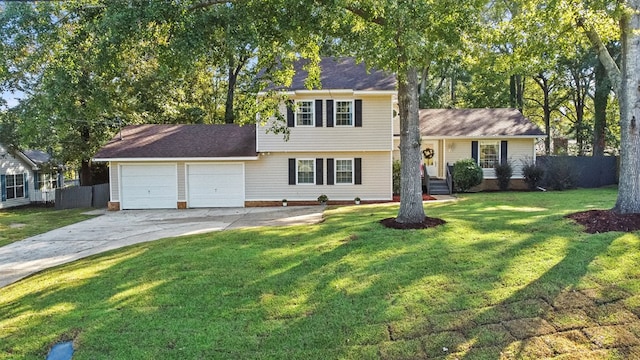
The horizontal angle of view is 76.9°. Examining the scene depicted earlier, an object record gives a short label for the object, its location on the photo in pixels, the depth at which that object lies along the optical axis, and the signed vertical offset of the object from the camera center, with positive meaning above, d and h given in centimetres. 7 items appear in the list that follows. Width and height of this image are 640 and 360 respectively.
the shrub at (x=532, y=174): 1983 -14
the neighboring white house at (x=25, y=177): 2475 +22
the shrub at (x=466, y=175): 1922 -12
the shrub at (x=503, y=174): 2017 -11
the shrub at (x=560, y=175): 1975 -21
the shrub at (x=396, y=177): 1938 -18
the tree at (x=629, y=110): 813 +121
